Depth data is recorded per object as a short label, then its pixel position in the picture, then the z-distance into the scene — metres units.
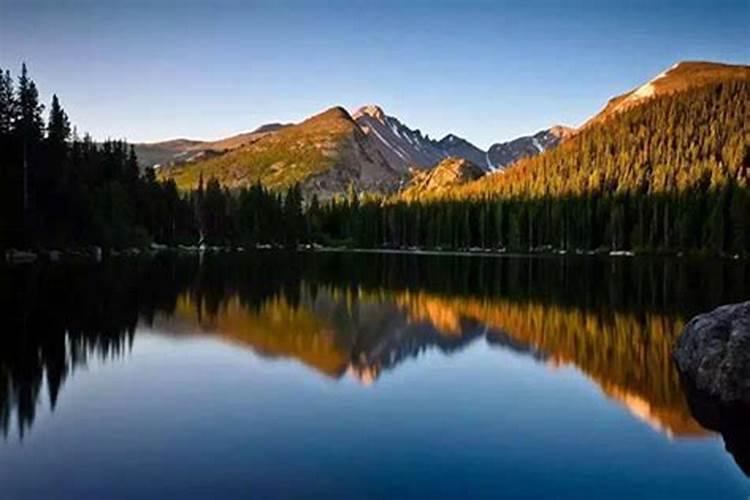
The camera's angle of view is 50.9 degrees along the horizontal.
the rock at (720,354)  23.28
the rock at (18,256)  78.69
